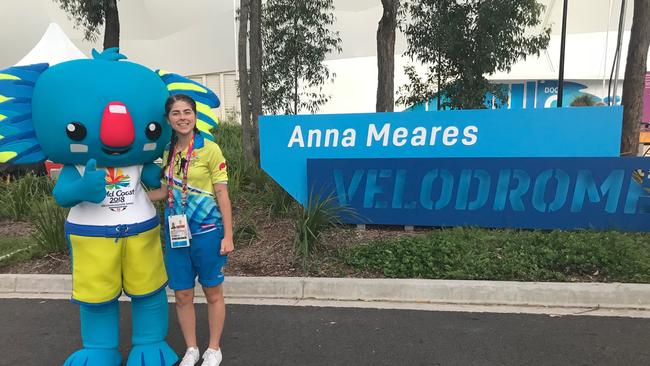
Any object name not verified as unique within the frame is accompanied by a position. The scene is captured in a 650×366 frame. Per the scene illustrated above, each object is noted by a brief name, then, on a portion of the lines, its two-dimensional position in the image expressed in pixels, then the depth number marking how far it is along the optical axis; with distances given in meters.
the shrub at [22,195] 7.26
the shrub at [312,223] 5.02
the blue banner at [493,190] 5.35
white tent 13.39
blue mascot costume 2.75
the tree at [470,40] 9.93
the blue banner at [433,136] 5.52
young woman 2.79
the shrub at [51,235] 5.42
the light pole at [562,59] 13.18
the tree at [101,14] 13.27
